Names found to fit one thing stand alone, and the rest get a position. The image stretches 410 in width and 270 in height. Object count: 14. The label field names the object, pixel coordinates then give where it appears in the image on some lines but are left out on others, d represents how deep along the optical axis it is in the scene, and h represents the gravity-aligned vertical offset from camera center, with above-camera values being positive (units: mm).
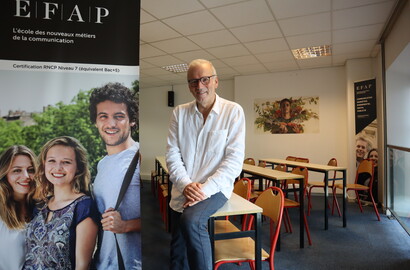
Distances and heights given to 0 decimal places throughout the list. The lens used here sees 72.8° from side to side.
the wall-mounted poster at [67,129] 1643 +73
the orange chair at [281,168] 3970 -386
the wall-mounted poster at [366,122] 5000 +354
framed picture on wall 6383 +624
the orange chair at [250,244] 1749 -719
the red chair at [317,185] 4423 -699
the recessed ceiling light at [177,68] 6221 +1689
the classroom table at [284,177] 3102 -409
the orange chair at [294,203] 3207 -725
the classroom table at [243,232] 1674 -540
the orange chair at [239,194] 2171 -471
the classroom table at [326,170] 3742 -406
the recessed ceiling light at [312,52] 5000 +1673
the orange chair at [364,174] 4241 -546
